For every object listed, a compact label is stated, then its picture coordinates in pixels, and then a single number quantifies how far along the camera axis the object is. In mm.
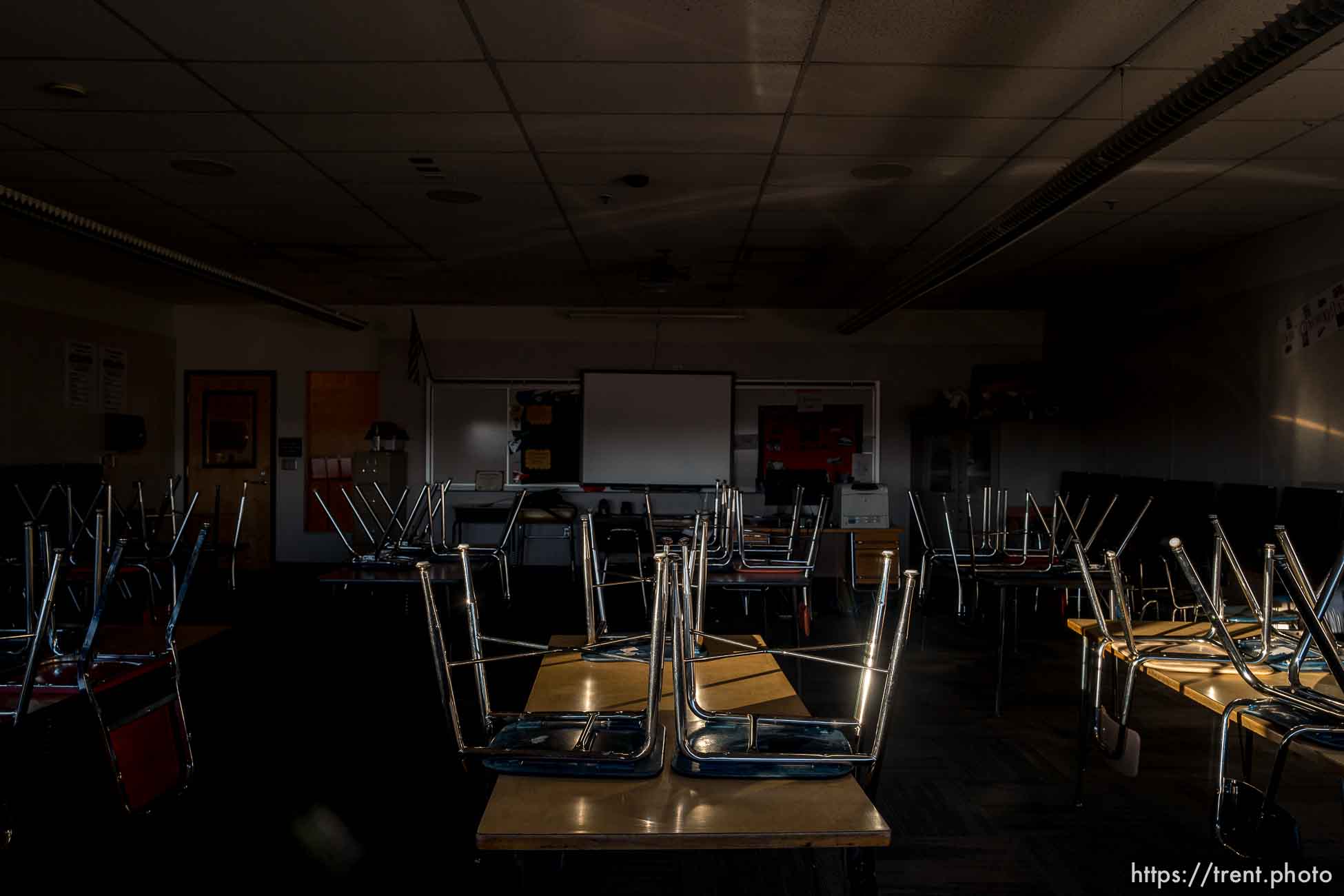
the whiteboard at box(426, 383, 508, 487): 9594
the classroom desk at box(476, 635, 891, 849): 1322
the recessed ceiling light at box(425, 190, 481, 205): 5340
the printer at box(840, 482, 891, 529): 8172
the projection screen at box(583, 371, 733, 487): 9641
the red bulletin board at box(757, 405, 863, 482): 9594
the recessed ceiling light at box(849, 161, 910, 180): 4750
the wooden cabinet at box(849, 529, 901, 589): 8195
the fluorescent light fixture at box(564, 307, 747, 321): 8914
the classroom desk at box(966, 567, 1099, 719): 4379
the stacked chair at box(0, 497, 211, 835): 2213
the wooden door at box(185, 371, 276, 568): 9703
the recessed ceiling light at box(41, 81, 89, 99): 3717
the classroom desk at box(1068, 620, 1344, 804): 1895
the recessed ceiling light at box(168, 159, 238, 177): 4754
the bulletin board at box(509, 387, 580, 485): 9625
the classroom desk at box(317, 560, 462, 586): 4141
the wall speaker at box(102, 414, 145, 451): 8477
